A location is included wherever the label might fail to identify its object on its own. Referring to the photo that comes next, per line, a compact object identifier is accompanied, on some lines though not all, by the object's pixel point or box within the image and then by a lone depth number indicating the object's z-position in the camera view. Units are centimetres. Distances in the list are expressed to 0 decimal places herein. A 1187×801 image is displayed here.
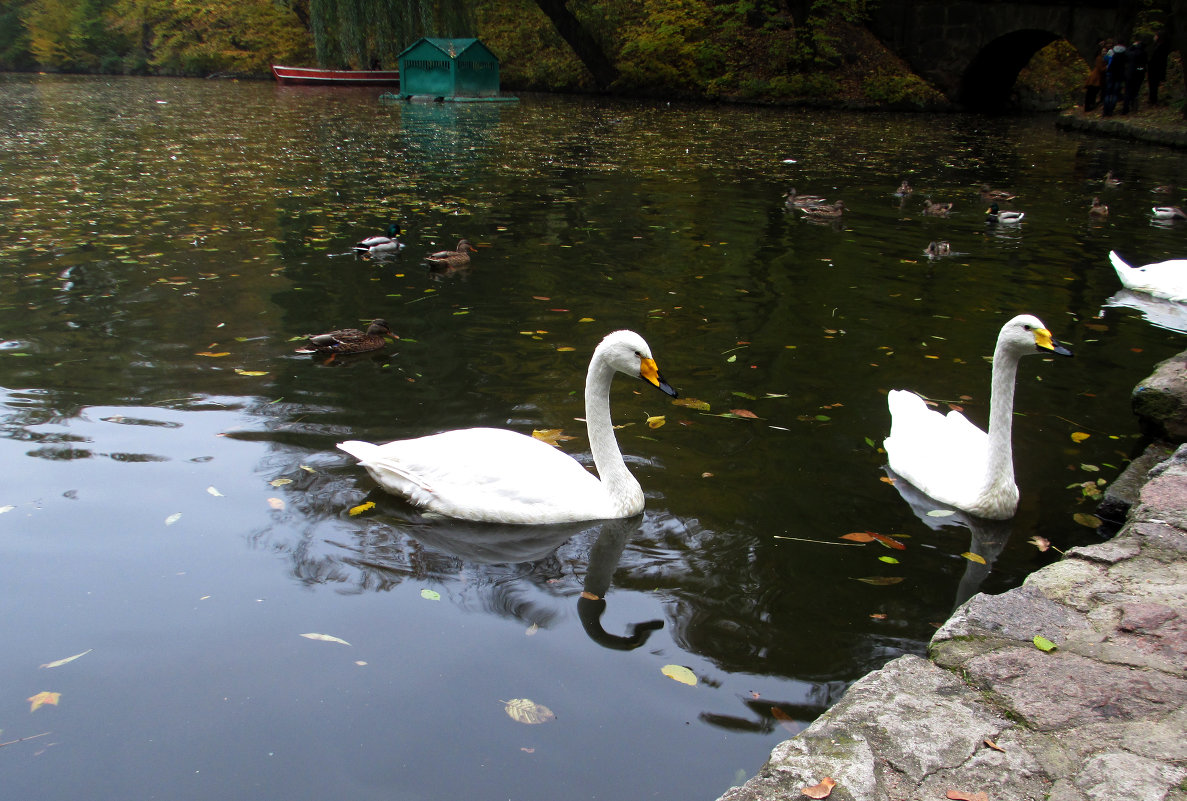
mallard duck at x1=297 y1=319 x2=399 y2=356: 663
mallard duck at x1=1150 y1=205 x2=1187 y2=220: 1232
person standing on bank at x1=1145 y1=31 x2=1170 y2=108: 2405
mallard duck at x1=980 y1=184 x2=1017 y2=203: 1366
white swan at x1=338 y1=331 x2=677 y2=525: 439
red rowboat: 3962
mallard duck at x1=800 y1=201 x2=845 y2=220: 1205
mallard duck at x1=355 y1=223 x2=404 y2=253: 945
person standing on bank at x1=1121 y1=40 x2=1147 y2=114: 2288
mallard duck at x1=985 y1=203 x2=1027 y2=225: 1197
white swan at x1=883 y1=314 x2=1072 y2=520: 446
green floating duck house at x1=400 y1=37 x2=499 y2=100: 3155
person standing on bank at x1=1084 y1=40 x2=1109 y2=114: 2571
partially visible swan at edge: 845
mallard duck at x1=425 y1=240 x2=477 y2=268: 902
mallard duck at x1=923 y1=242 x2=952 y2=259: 1014
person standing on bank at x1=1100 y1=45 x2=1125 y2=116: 2364
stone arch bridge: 2816
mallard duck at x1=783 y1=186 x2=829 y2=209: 1252
